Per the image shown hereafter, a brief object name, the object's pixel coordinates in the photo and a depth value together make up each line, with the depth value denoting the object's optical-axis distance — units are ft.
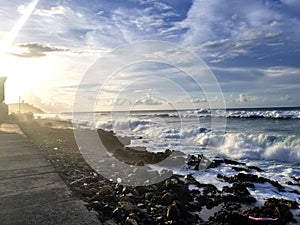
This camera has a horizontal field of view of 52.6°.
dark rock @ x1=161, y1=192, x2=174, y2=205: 19.23
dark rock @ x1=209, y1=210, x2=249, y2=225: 16.55
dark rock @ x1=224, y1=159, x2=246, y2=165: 39.58
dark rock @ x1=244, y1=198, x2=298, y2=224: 17.62
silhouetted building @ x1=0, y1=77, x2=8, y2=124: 57.47
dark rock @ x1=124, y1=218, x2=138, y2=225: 13.84
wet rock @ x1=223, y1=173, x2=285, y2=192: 28.19
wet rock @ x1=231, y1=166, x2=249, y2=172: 34.50
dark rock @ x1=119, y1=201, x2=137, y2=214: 15.71
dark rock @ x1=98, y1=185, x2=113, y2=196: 17.72
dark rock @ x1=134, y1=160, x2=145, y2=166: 34.03
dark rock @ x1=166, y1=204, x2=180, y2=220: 16.53
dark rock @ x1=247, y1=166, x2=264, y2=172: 34.95
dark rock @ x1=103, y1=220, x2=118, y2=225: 13.28
